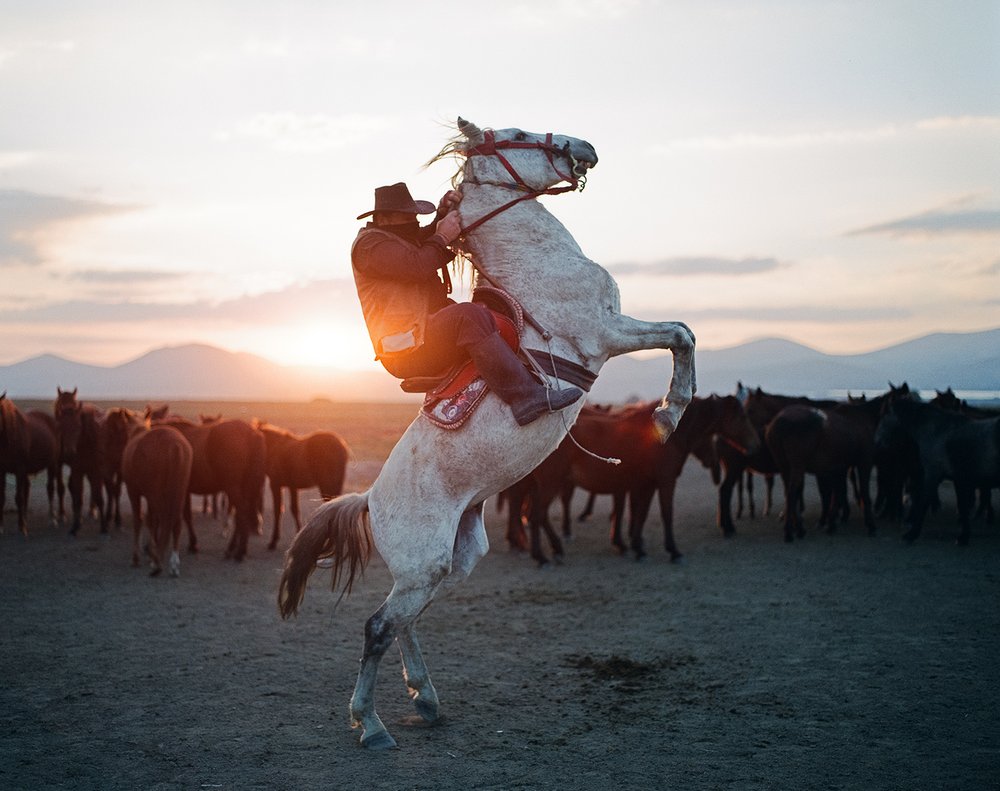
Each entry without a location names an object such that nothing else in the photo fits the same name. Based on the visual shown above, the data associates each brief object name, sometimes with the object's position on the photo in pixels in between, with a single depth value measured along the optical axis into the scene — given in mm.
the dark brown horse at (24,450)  14180
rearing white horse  4703
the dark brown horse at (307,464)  13531
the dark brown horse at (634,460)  12461
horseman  4535
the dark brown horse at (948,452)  12258
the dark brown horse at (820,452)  13883
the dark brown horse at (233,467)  12453
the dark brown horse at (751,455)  14508
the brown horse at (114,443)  13992
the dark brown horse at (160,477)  11008
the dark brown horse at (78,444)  14984
